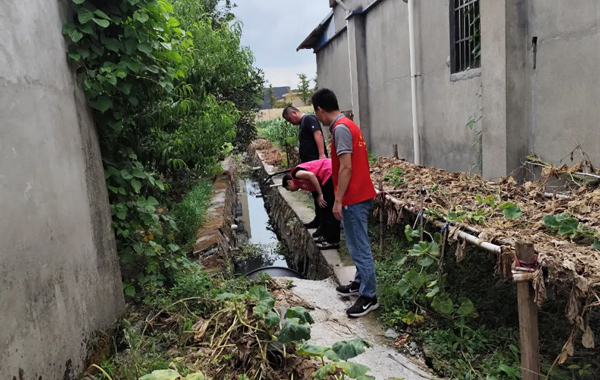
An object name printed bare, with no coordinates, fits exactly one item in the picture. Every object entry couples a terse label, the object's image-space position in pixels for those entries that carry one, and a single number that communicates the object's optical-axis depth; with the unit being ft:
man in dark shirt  19.97
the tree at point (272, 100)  131.64
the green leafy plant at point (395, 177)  19.31
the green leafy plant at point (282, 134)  47.19
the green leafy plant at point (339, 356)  8.30
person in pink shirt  17.55
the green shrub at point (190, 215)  21.20
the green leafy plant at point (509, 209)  11.40
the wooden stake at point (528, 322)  8.34
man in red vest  12.58
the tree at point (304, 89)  119.34
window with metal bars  19.38
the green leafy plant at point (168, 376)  7.68
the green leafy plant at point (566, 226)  9.70
